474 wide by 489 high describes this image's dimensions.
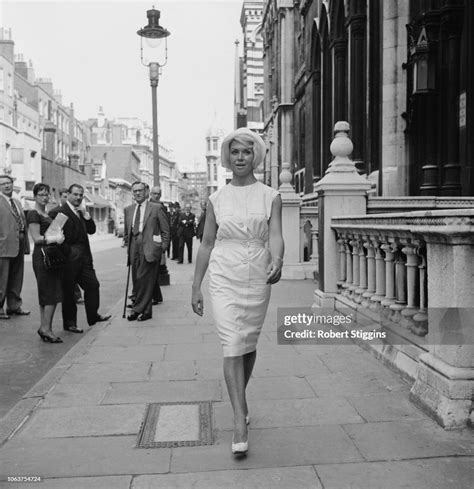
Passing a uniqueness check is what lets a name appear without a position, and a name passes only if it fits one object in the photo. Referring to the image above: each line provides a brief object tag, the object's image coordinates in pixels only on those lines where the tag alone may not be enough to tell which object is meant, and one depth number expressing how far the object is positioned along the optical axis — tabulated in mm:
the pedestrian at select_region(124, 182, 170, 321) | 9055
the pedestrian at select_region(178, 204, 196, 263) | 21125
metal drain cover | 4098
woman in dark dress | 7680
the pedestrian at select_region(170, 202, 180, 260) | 22906
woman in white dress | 3996
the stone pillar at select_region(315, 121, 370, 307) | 8320
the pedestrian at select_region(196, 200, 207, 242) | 21344
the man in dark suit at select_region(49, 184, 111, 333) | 8070
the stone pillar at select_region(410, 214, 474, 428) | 4180
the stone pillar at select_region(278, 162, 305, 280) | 14047
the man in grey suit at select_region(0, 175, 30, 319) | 9722
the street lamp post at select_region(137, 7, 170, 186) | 13430
